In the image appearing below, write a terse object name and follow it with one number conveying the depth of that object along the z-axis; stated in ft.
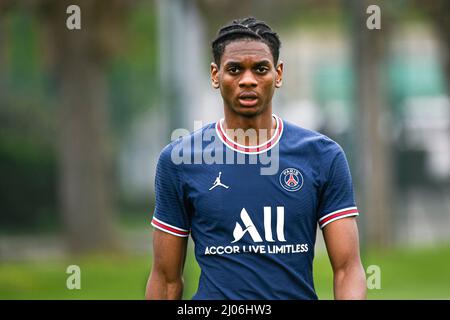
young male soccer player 15.90
